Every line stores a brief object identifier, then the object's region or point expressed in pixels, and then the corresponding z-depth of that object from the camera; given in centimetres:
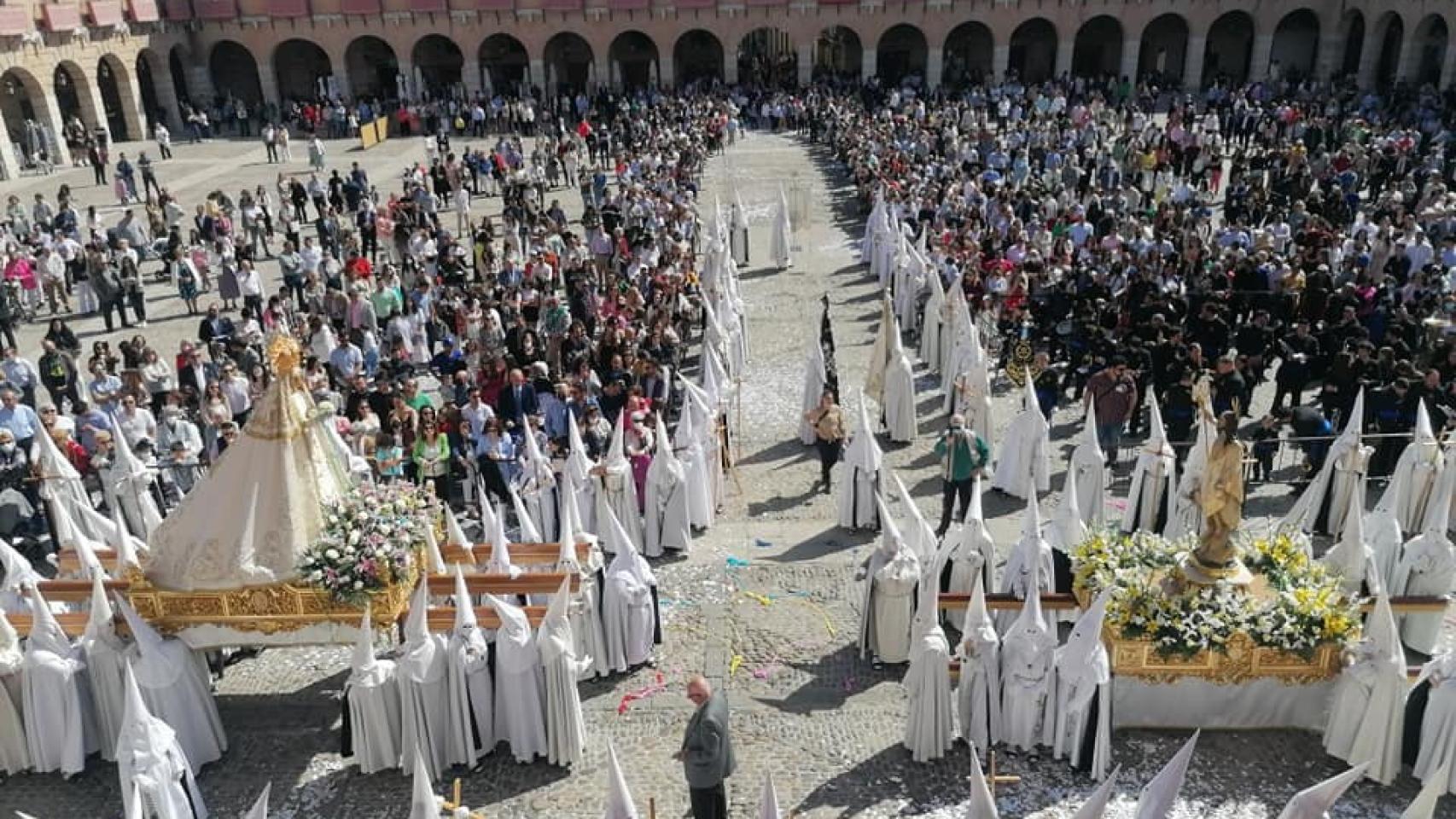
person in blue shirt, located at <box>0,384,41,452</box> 1362
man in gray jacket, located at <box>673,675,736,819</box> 759
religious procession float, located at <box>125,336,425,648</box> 880
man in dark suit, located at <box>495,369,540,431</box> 1438
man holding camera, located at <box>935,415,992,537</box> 1199
